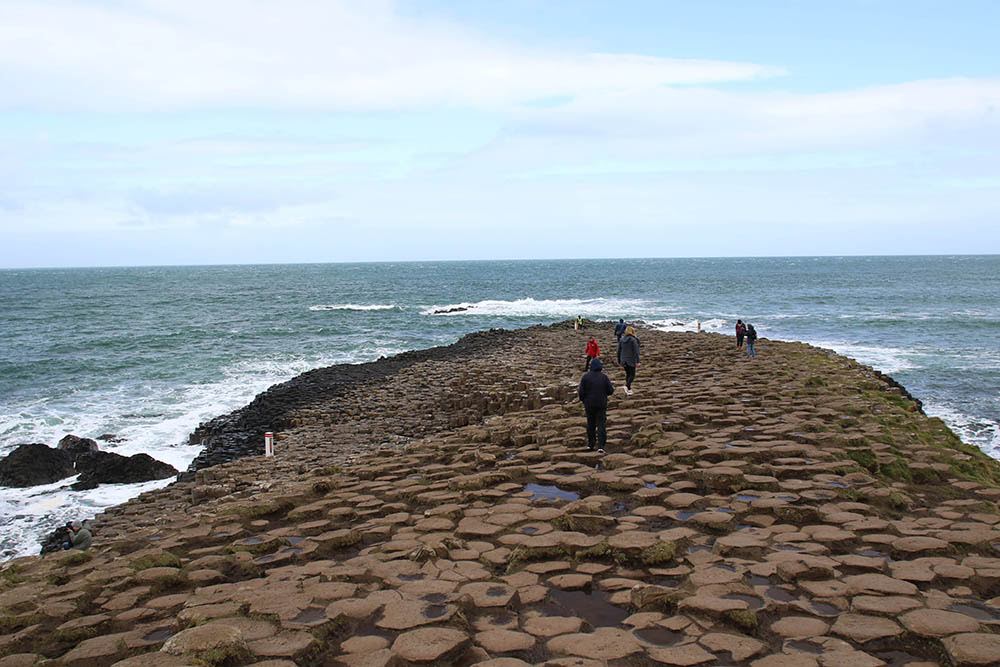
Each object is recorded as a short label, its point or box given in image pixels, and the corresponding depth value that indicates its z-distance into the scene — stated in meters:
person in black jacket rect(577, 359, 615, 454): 10.55
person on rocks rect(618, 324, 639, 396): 15.82
